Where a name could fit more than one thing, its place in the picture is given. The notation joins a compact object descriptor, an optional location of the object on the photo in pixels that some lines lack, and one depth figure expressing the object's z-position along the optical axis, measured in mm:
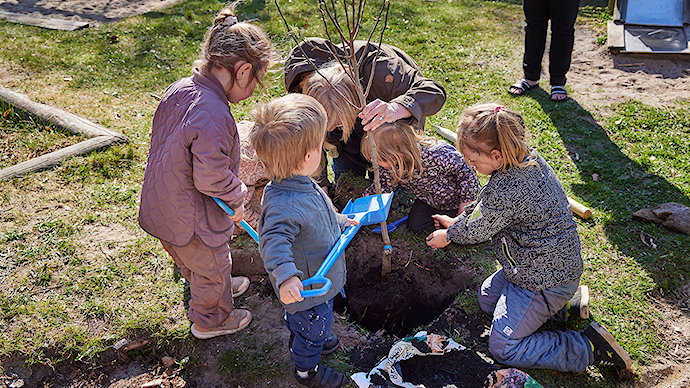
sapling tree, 2475
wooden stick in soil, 2752
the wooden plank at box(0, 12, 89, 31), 7332
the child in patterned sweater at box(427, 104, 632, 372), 2381
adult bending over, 2855
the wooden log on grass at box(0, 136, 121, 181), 4098
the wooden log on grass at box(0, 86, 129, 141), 4652
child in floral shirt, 3092
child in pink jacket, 2188
